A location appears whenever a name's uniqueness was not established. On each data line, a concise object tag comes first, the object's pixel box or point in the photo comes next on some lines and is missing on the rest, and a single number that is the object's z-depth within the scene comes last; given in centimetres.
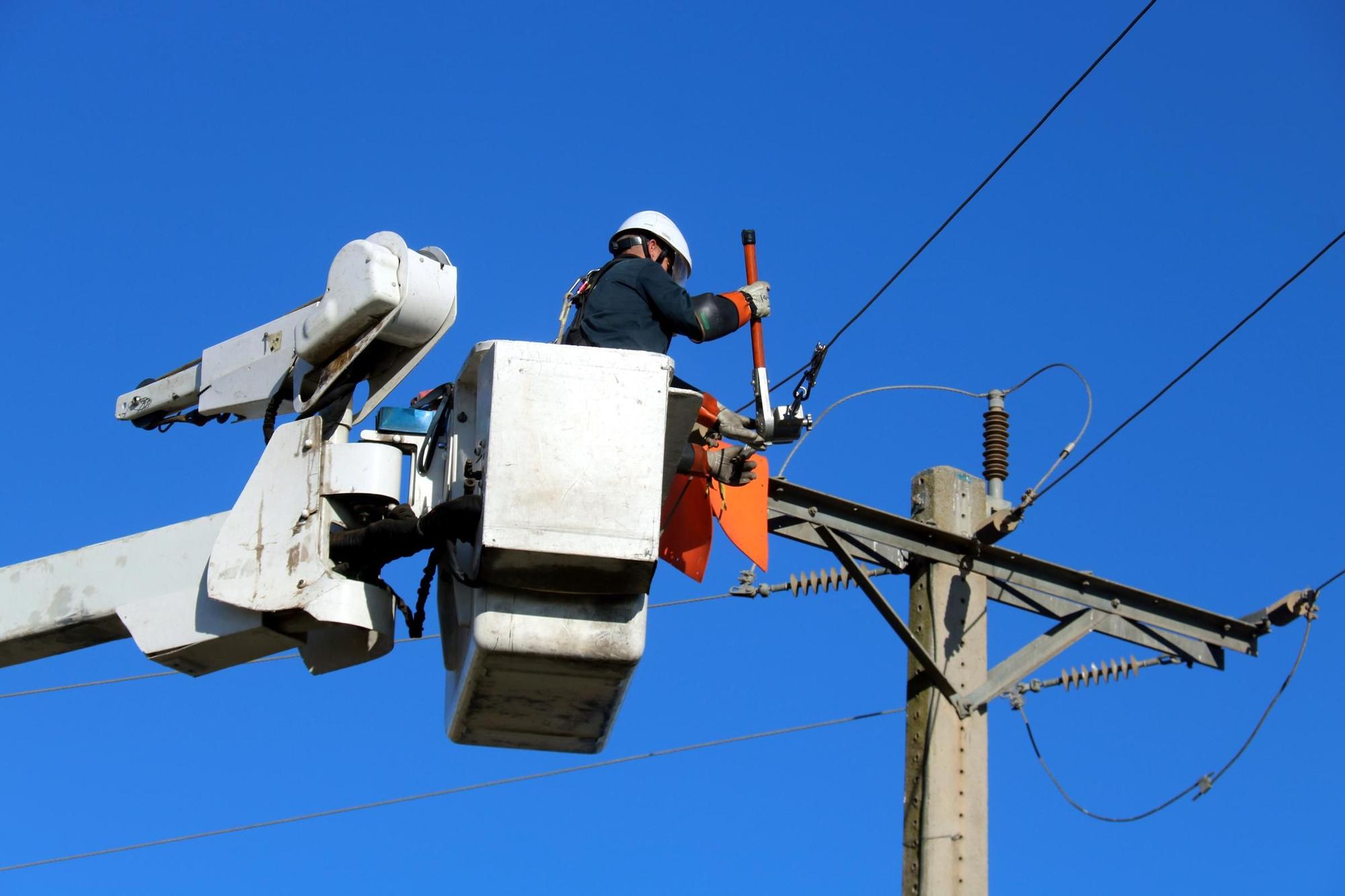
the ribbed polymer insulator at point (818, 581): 1630
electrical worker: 1149
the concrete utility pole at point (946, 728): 1519
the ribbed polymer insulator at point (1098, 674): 1771
